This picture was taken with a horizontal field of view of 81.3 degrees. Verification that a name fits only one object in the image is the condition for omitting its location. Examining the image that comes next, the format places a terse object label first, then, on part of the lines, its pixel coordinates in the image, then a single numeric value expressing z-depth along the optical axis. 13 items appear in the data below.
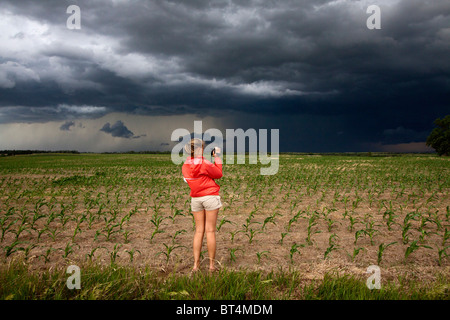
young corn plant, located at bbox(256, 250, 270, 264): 5.93
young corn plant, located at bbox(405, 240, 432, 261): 5.45
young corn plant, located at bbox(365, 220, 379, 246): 6.58
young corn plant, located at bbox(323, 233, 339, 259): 5.64
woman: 4.60
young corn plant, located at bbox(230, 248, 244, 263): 5.43
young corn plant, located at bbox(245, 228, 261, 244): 6.76
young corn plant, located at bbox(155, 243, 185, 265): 5.36
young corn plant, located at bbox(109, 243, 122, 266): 4.78
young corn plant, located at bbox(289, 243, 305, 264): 5.41
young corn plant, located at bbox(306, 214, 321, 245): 6.76
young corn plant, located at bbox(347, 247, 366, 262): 5.46
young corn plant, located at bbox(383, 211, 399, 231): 7.84
